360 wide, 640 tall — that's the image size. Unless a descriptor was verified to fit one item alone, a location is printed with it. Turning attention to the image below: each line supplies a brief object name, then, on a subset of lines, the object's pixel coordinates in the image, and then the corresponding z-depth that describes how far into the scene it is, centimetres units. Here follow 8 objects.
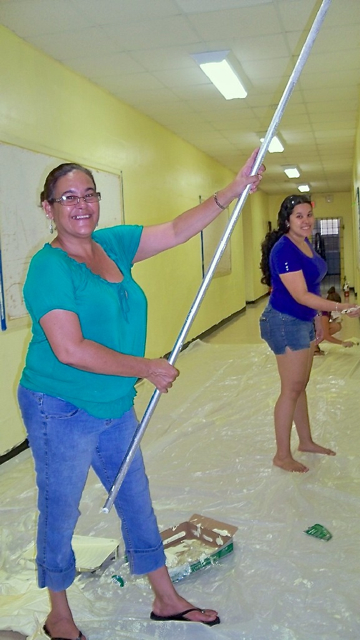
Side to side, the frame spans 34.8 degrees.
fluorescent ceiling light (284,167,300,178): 978
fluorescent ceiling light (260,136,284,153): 714
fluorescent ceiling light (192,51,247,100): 400
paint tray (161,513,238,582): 197
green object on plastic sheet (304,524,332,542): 215
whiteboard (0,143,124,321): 319
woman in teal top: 140
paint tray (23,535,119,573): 200
